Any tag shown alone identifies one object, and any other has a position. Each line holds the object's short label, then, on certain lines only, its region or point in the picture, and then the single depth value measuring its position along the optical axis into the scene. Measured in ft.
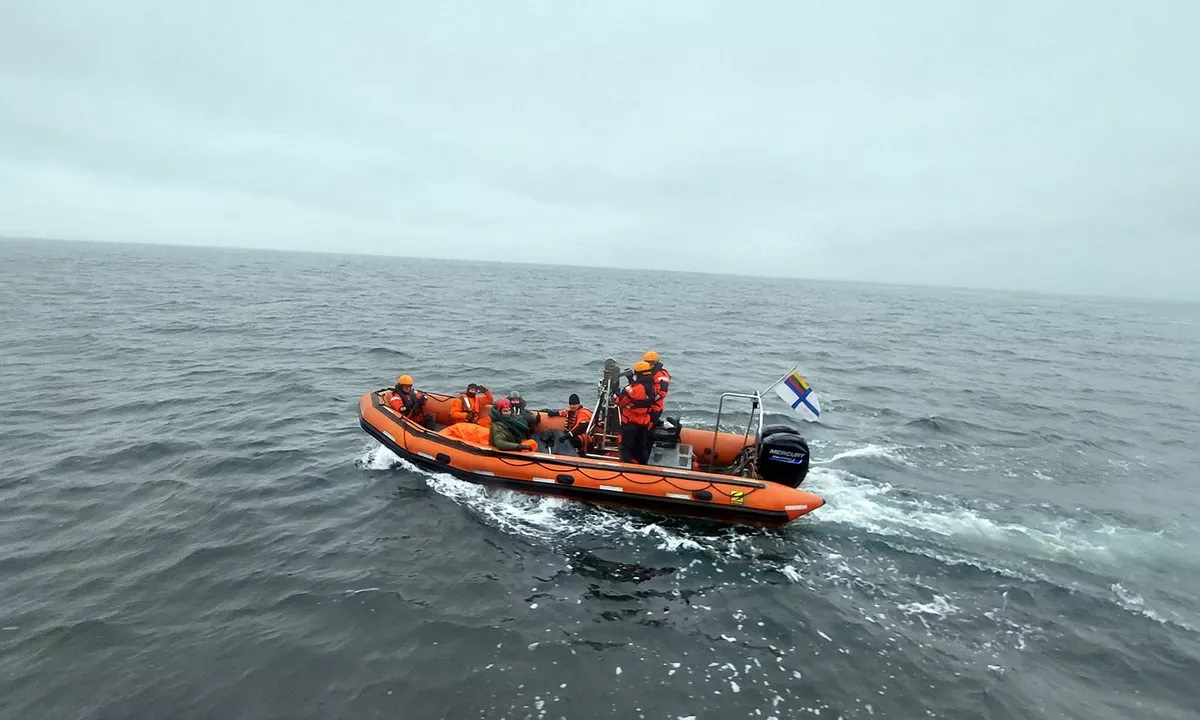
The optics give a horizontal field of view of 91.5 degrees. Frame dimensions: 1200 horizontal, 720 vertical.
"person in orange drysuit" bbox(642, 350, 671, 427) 30.09
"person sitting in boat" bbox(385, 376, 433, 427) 37.14
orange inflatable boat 29.25
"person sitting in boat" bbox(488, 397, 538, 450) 32.27
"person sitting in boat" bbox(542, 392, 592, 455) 34.32
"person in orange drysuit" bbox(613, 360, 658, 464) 29.71
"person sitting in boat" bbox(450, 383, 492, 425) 36.26
